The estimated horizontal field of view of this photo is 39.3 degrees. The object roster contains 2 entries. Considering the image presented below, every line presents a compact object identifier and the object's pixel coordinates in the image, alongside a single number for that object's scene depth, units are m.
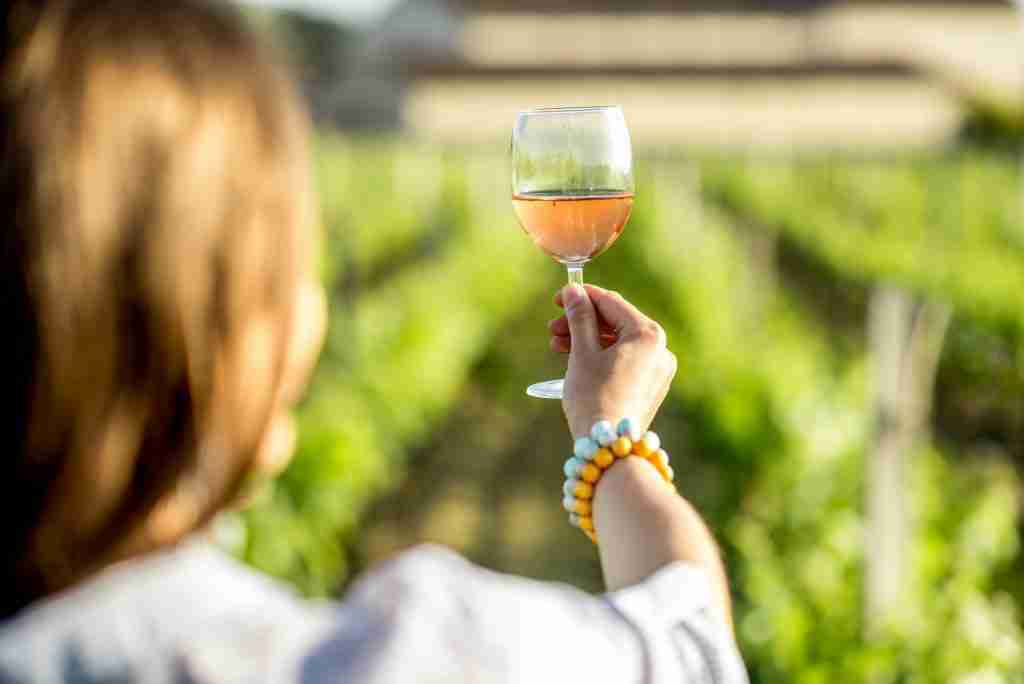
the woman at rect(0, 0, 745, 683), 0.89
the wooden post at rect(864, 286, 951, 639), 3.69
